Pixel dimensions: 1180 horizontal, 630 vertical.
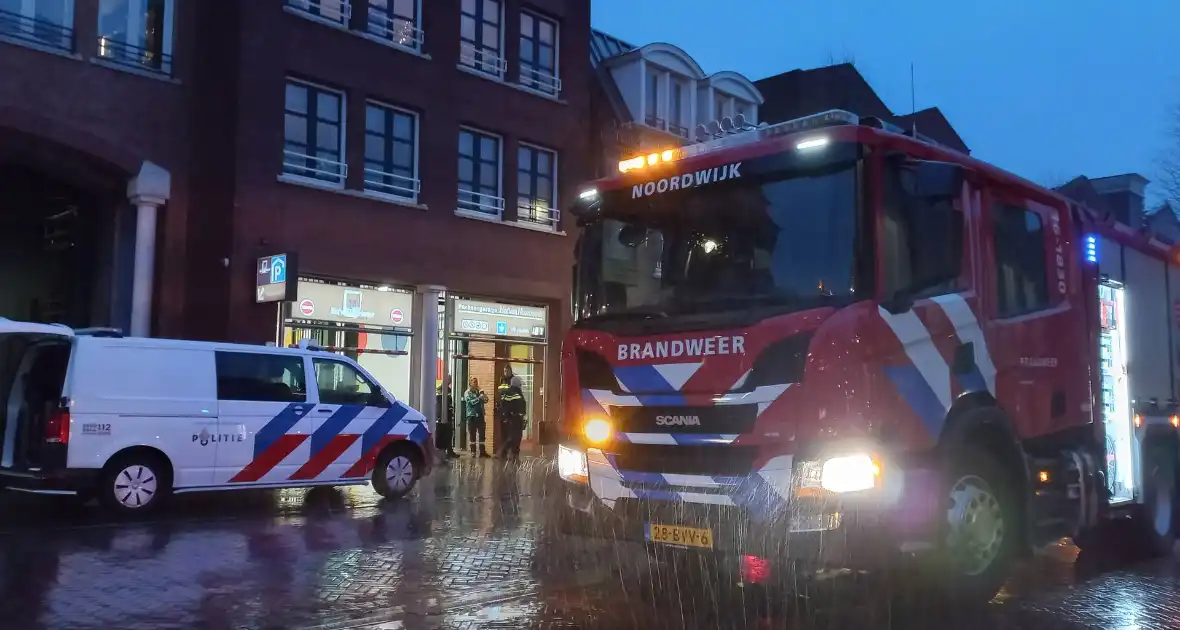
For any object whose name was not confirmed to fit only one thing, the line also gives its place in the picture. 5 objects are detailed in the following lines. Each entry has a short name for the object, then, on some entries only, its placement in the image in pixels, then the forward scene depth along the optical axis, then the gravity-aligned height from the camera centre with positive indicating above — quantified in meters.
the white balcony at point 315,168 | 18.75 +4.55
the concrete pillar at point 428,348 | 20.23 +1.37
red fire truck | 5.85 +0.38
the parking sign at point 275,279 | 16.89 +2.29
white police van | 10.91 +0.00
